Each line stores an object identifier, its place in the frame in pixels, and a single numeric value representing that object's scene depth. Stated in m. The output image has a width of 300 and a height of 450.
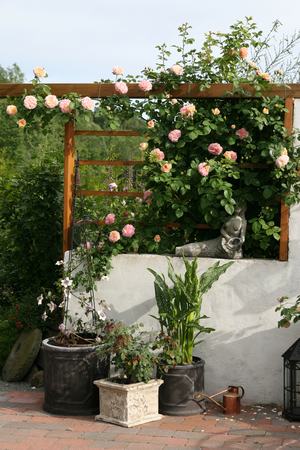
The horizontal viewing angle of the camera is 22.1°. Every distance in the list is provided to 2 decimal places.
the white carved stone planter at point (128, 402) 5.36
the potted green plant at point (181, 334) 5.68
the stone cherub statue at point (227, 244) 6.10
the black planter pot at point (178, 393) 5.68
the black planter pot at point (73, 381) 5.70
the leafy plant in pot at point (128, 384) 5.38
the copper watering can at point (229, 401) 5.73
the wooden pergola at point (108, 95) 6.06
